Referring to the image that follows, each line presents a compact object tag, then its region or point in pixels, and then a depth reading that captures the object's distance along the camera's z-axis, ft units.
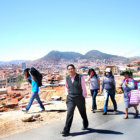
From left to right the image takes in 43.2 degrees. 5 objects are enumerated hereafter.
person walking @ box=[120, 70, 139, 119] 16.15
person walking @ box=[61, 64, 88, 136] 12.57
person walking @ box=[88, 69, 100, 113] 19.72
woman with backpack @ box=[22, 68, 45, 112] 19.01
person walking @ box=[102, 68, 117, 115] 18.50
